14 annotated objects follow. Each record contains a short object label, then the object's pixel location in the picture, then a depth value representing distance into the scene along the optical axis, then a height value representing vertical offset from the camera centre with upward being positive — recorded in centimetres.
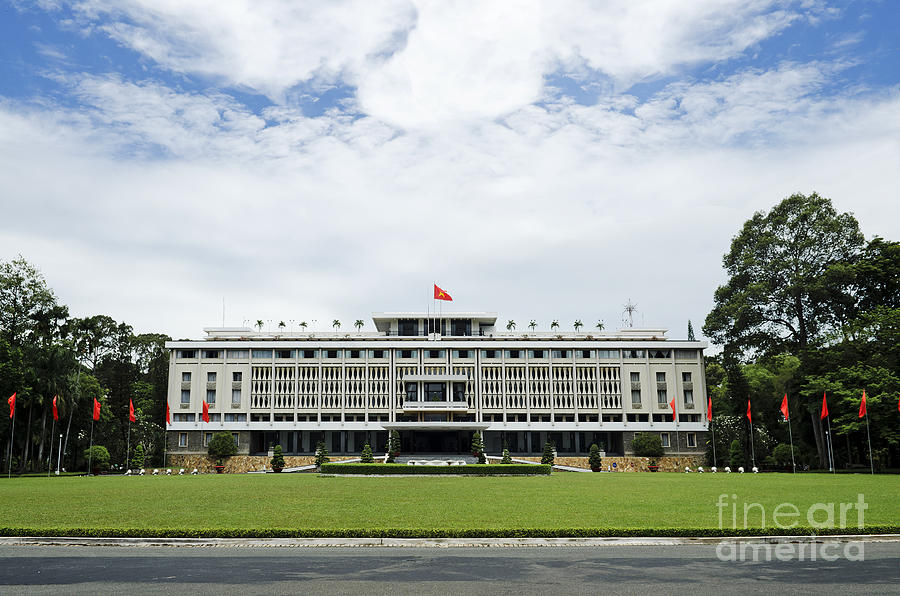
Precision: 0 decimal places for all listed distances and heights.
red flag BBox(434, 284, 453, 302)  7886 +1326
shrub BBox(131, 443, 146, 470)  6969 -311
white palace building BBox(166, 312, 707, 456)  8469 +339
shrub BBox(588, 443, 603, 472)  6706 -386
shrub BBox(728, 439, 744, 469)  6838 -379
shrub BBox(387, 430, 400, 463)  7321 -234
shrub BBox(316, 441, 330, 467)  6831 -311
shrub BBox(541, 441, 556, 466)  6475 -339
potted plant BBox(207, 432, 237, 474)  7794 -251
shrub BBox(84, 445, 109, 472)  6831 -282
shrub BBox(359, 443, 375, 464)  6249 -294
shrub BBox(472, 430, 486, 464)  6529 -271
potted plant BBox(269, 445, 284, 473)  6694 -341
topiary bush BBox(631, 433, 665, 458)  7906 -316
